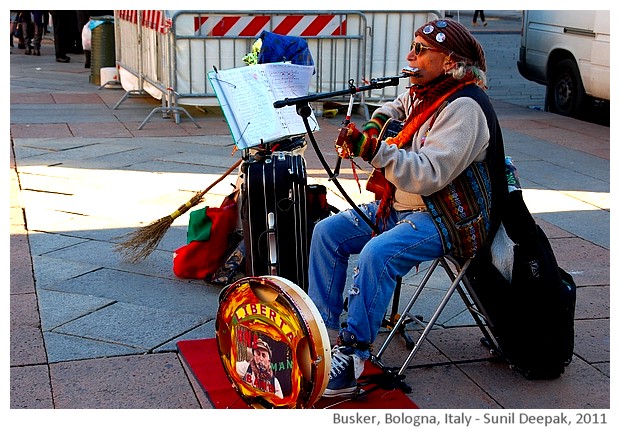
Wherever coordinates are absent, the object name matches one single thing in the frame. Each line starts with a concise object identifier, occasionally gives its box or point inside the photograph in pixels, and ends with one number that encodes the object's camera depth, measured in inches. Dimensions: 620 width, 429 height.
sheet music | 154.9
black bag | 137.2
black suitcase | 161.3
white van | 378.9
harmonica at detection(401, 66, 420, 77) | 136.9
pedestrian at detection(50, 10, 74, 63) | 613.0
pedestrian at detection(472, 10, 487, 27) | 932.0
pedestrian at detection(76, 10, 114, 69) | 586.6
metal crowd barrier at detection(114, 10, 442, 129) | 368.5
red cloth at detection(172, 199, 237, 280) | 183.3
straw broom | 198.2
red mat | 131.6
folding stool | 138.1
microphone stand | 127.3
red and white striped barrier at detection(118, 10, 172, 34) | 369.0
